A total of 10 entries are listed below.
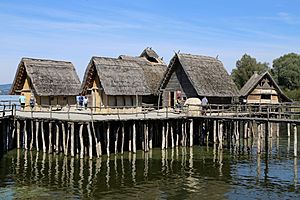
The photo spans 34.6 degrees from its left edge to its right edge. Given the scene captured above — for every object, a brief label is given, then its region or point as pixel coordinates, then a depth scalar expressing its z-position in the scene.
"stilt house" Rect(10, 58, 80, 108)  38.66
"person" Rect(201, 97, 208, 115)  37.34
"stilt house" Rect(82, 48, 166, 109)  35.22
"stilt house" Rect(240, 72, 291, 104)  52.78
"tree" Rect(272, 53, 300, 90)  84.69
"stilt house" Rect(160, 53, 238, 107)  39.25
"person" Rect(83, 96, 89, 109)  37.22
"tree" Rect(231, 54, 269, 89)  83.12
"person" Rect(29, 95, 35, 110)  37.97
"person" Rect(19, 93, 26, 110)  38.60
